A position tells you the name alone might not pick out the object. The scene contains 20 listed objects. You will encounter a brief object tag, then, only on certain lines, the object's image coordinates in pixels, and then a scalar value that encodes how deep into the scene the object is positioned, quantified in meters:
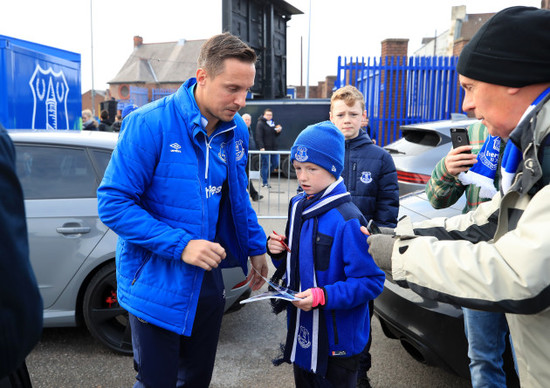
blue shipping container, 6.12
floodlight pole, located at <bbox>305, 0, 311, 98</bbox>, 25.25
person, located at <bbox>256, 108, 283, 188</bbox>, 12.88
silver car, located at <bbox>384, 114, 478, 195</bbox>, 4.97
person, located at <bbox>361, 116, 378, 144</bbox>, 14.03
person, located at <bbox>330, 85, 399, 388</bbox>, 3.06
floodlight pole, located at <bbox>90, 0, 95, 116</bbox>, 30.92
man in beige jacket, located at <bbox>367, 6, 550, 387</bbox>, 1.14
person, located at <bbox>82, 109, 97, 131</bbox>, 12.77
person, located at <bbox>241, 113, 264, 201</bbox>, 8.78
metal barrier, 8.30
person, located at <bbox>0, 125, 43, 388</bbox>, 0.89
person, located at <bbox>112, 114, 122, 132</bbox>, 14.14
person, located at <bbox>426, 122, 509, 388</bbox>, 2.30
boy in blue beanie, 2.03
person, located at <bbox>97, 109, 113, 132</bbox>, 14.02
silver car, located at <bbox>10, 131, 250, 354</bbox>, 3.32
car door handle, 3.33
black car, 2.55
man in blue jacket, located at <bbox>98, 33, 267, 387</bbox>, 1.85
